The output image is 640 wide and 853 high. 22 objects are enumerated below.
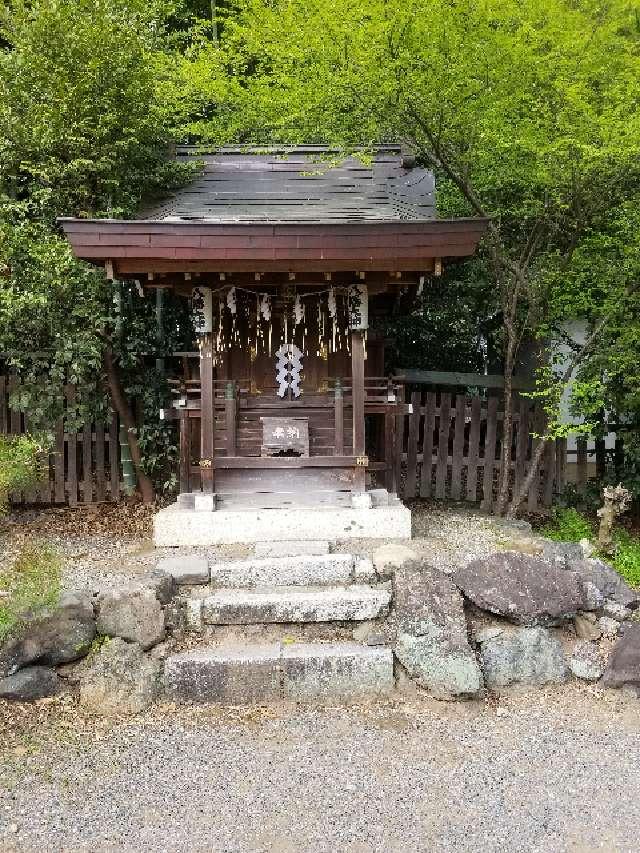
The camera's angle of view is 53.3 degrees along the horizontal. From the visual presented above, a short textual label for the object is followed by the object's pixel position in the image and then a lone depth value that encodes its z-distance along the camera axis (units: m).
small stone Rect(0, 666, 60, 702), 4.11
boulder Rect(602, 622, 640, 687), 4.42
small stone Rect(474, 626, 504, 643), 4.63
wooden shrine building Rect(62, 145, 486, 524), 5.36
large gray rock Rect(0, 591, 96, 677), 4.24
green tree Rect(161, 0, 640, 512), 5.92
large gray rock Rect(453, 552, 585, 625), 4.75
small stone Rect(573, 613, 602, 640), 4.80
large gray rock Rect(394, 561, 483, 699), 4.27
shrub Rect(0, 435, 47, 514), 4.92
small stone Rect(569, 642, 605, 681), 4.52
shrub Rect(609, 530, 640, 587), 6.05
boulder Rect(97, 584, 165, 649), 4.49
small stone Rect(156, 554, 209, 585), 5.12
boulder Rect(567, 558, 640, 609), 5.05
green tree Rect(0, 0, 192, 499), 6.43
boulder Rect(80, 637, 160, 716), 4.12
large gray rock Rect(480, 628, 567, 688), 4.47
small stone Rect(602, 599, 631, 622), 4.89
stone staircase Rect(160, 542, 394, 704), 4.26
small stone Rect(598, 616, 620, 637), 4.81
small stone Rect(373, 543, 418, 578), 5.19
